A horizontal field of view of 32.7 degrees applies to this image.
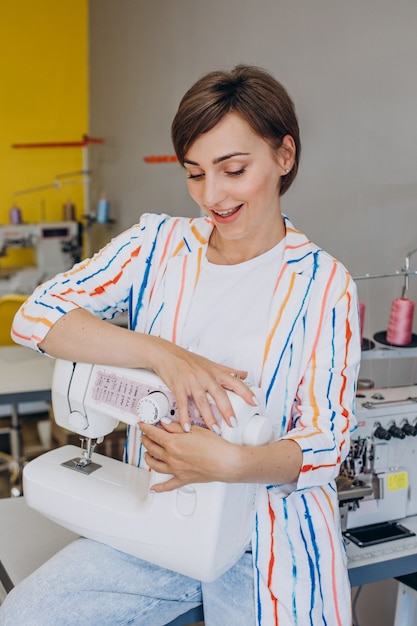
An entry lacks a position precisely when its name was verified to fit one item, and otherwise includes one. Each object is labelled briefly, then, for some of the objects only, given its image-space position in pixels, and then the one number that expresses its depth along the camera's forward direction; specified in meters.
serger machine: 1.60
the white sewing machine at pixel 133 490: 1.16
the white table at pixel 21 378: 2.61
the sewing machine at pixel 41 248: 4.14
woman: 1.22
